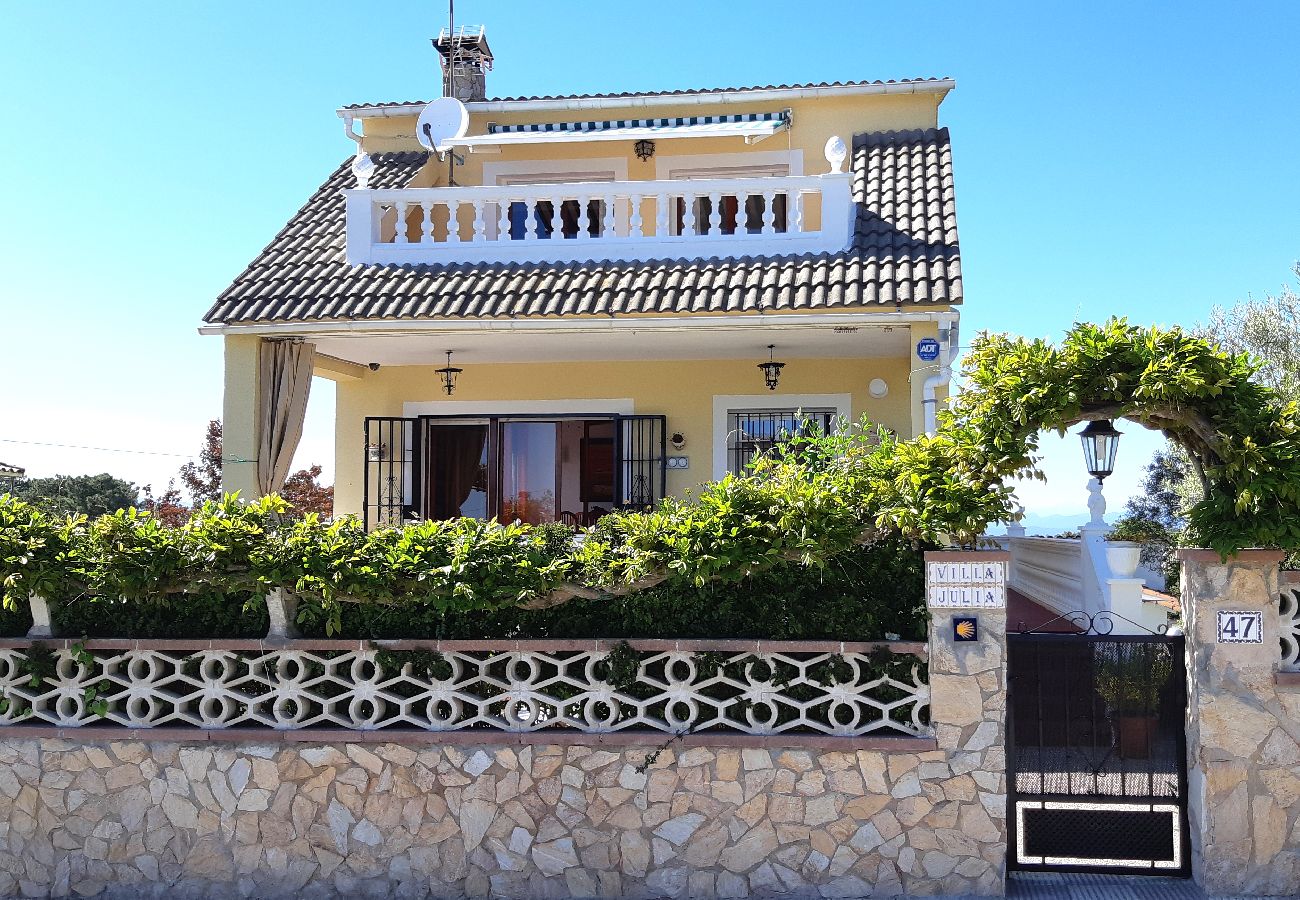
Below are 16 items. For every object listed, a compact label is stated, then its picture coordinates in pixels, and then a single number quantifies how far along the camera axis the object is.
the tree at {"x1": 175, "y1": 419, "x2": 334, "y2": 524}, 25.08
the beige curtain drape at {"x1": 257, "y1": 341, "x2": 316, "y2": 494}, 11.10
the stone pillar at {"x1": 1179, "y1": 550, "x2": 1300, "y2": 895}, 6.26
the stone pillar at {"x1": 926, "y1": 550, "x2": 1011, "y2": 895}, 6.34
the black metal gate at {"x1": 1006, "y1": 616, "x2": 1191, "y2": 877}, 6.49
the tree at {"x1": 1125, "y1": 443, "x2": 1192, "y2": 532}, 23.00
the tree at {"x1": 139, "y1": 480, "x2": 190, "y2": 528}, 27.05
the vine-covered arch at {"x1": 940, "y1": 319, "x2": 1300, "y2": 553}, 6.05
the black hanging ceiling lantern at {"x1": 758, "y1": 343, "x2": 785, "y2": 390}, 12.38
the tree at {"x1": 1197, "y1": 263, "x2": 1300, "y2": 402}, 17.56
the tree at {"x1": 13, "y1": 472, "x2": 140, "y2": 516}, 31.34
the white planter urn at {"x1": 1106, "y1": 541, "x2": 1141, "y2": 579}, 8.72
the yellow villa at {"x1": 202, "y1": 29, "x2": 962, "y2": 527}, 10.70
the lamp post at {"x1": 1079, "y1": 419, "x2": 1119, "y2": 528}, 8.27
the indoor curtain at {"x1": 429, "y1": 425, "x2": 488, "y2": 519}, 13.90
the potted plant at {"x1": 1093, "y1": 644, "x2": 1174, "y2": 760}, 6.51
